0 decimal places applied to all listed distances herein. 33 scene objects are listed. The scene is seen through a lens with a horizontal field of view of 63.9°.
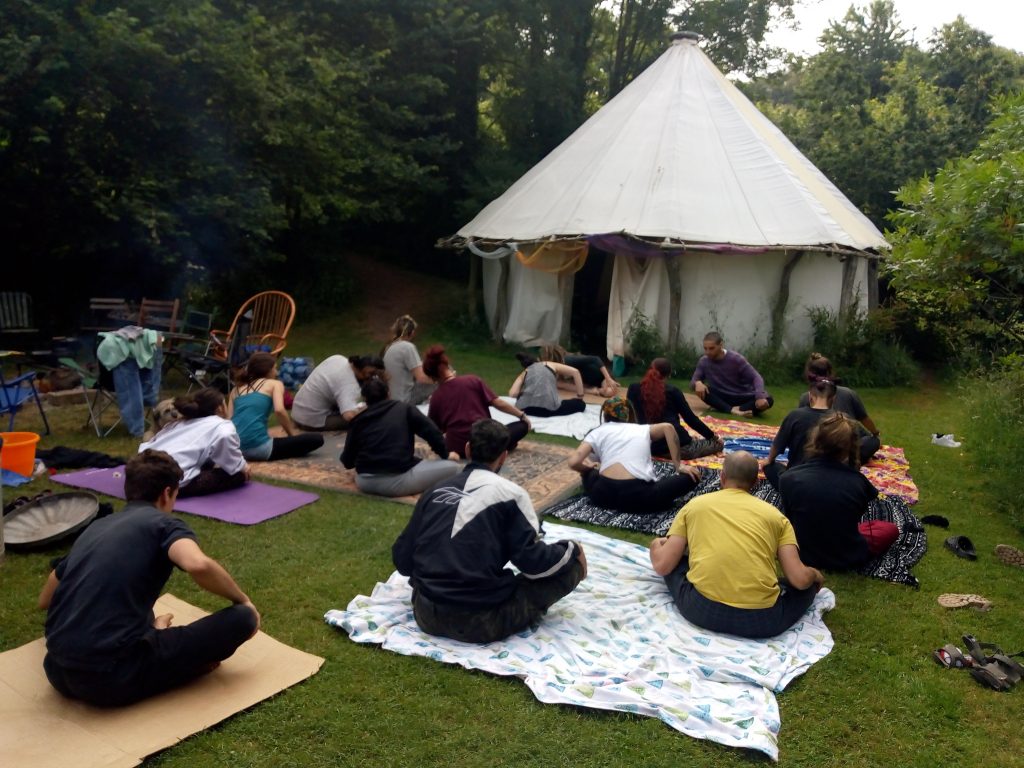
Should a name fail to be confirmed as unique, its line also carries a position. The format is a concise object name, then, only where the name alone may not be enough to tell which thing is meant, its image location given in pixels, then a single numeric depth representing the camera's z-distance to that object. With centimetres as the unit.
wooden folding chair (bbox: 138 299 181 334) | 1132
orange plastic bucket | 673
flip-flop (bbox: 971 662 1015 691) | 400
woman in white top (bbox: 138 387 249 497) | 642
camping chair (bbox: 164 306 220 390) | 988
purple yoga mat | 612
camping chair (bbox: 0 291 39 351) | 1226
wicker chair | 1060
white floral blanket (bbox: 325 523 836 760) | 368
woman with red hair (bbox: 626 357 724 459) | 777
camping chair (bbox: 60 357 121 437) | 829
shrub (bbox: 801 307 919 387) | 1317
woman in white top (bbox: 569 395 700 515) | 623
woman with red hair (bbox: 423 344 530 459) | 736
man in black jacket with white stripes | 405
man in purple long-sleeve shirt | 1045
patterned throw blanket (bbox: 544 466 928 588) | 542
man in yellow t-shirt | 428
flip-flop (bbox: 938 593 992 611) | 493
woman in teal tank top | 752
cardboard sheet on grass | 321
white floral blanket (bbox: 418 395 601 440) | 920
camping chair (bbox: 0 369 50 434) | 758
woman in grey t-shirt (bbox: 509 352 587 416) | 981
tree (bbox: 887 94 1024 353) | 516
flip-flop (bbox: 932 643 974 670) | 422
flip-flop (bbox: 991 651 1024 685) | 406
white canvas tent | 1339
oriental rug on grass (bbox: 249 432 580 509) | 704
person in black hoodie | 654
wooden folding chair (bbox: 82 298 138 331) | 1148
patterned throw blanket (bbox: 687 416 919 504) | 743
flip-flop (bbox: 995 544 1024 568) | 576
